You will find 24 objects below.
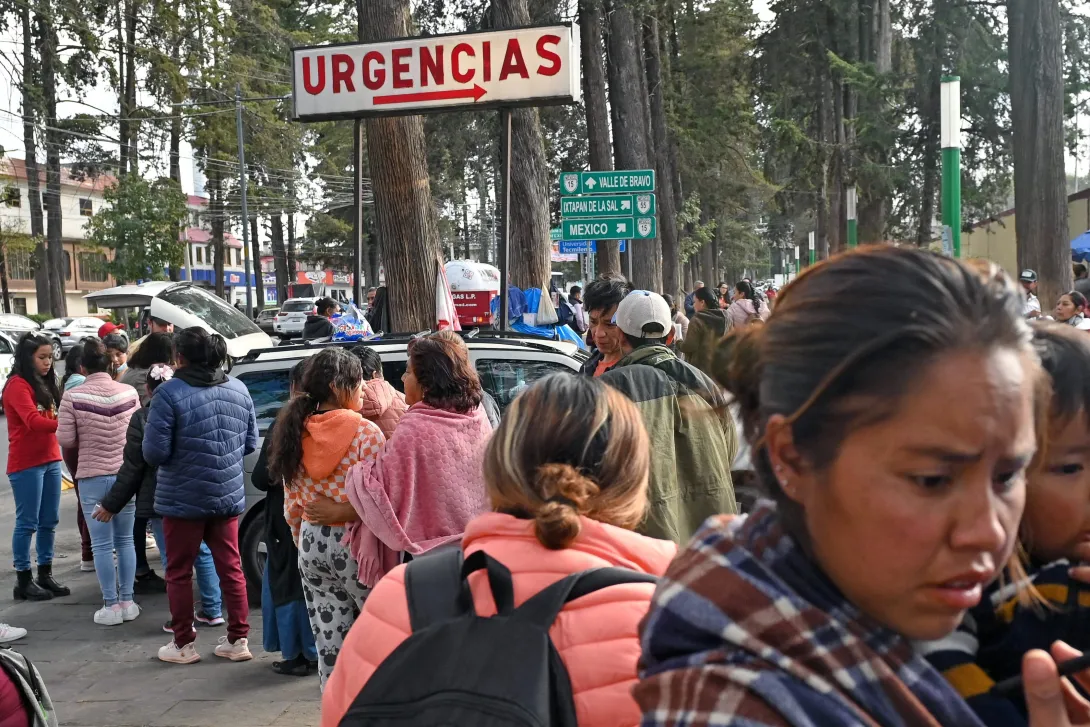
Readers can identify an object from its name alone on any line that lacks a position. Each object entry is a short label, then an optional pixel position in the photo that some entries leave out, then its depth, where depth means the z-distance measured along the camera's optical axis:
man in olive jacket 4.36
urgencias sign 8.78
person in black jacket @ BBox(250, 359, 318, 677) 5.70
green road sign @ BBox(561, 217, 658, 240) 16.75
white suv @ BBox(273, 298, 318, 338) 41.50
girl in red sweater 7.57
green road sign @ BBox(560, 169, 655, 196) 16.84
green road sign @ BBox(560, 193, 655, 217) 16.80
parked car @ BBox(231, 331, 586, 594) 7.29
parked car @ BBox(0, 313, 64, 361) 33.83
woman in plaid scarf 1.01
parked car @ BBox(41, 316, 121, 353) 39.02
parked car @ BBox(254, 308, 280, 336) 44.53
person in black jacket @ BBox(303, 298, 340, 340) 12.20
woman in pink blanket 4.49
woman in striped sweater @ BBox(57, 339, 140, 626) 7.18
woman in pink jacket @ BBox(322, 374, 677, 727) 1.88
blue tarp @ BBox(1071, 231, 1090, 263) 24.47
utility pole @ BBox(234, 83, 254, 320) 38.88
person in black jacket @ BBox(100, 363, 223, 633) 6.63
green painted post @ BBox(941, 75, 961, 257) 7.28
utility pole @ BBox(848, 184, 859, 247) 18.11
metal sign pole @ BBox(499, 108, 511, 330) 8.90
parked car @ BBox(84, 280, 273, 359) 11.69
